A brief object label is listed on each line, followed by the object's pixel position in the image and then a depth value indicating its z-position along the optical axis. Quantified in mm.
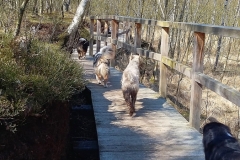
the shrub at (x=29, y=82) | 2507
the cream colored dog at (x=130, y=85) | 4910
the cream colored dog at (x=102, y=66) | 6539
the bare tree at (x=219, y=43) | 14836
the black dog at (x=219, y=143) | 2522
